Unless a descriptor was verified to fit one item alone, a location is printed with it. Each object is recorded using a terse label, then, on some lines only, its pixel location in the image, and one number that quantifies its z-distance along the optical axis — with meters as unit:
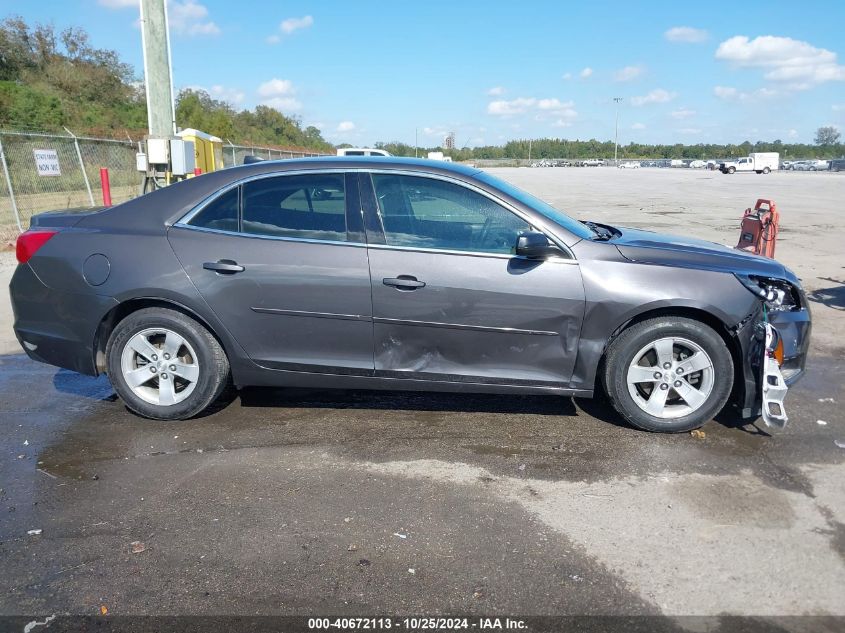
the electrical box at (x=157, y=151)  13.70
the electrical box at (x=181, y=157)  13.81
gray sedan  4.16
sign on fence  14.24
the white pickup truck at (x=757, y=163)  72.19
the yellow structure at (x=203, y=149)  16.86
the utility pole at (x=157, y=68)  14.25
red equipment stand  8.80
